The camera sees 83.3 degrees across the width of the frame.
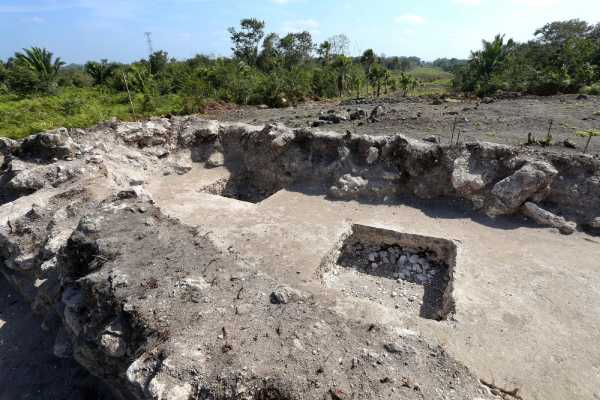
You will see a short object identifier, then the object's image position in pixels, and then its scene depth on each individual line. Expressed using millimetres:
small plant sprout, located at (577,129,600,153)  12381
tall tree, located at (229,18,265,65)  39562
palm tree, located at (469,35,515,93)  28245
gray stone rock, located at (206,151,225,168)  13250
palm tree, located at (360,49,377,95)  36631
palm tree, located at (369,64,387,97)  32594
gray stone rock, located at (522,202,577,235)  8258
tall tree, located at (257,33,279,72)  37500
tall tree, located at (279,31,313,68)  40906
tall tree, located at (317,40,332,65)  40472
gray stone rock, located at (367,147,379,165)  10688
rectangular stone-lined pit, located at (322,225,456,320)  7316
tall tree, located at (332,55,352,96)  32775
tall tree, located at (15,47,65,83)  28584
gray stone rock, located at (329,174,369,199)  10266
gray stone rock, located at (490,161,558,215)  8812
